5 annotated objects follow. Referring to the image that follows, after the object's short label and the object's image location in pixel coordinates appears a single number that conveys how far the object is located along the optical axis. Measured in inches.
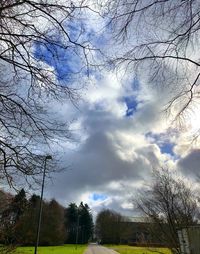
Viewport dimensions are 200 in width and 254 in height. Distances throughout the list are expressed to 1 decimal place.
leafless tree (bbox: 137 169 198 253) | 326.5
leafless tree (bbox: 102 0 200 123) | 108.3
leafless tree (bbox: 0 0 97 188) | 129.4
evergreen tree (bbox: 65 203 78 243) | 2335.7
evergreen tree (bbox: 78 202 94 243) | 2517.1
